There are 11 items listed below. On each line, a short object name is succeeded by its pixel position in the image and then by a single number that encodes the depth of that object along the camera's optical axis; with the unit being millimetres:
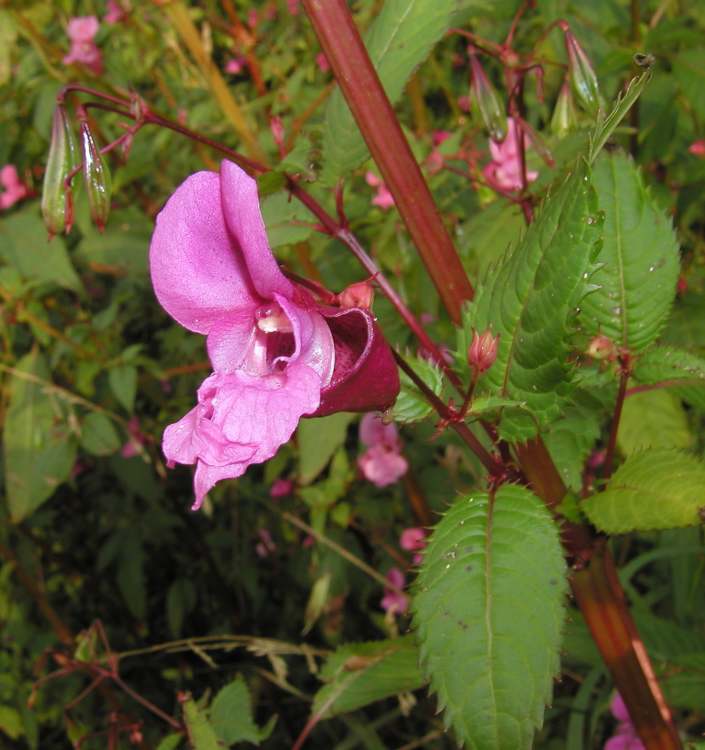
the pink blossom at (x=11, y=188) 422
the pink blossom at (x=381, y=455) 314
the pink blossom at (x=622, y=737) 213
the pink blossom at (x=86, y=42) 386
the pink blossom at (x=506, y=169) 257
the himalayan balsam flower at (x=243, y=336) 124
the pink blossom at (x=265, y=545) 399
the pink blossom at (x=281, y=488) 368
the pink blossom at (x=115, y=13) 416
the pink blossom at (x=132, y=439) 368
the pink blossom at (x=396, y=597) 322
